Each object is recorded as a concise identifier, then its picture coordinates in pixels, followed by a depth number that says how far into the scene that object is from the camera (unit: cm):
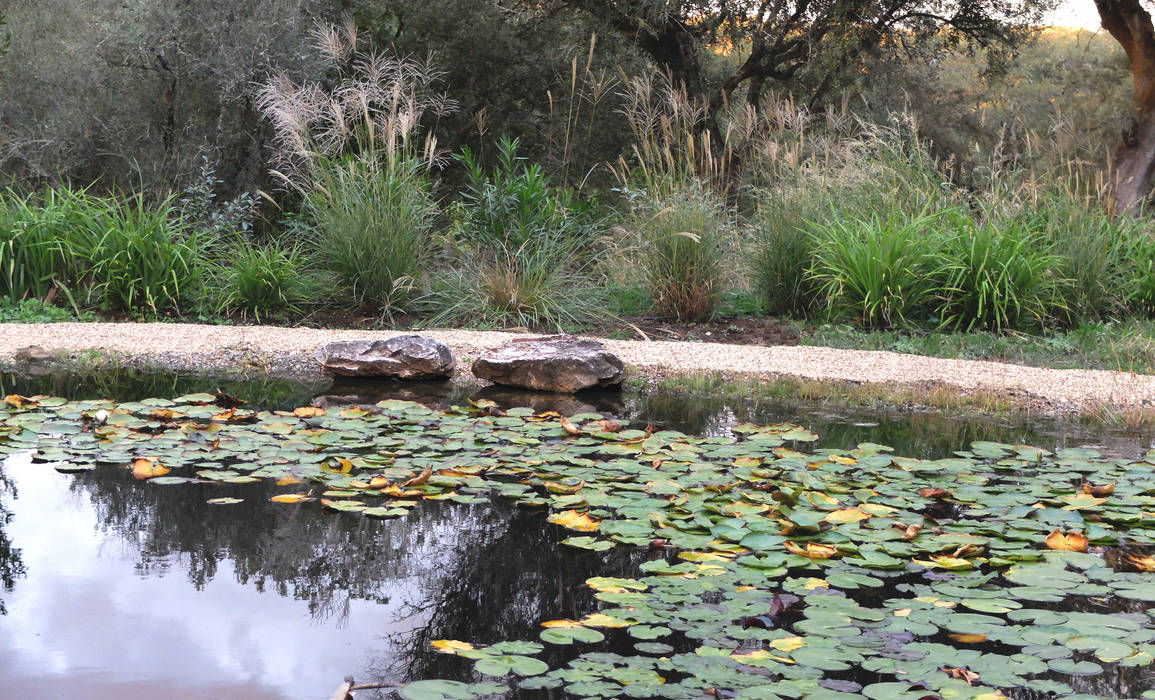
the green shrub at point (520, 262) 746
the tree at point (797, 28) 1189
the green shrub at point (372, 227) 734
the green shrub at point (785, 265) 758
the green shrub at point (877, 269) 708
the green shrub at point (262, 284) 761
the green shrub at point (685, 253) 724
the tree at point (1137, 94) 1289
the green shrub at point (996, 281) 712
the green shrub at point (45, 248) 761
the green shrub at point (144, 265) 753
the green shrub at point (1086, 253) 760
